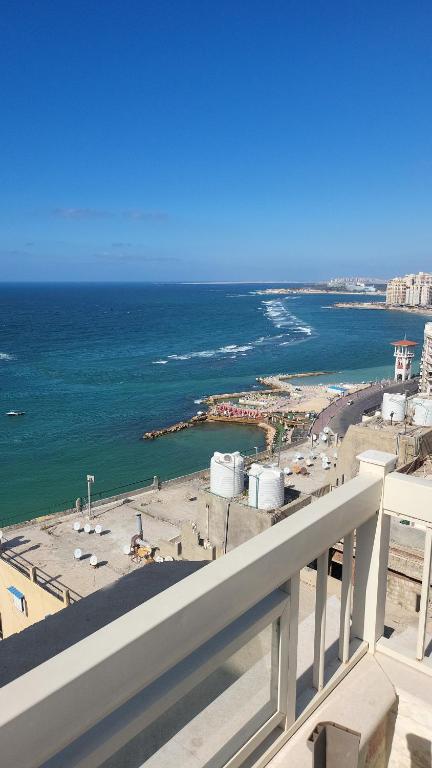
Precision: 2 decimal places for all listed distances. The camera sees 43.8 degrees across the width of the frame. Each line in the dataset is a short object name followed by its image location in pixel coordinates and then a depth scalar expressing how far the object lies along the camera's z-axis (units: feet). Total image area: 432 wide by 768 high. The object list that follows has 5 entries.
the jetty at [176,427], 138.10
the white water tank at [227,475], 48.49
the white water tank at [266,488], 45.60
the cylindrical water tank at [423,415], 63.57
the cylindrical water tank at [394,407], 66.33
